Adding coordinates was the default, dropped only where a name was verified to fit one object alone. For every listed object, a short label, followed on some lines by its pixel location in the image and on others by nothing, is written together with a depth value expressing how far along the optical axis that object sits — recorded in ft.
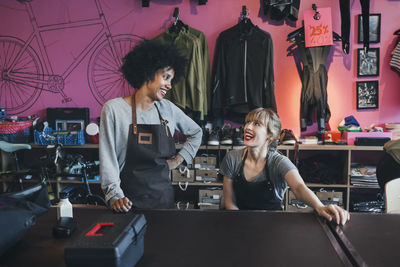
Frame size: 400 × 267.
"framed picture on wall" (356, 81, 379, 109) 10.61
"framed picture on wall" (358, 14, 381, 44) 10.36
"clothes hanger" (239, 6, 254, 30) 10.32
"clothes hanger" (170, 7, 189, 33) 10.59
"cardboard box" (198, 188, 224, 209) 9.97
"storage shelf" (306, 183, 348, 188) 9.57
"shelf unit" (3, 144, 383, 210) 9.45
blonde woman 5.28
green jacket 10.29
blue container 10.38
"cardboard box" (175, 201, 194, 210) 10.45
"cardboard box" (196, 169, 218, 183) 10.03
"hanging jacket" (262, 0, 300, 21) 9.95
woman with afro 4.97
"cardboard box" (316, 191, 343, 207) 9.58
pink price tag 10.07
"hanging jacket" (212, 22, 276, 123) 10.23
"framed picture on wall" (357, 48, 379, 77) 10.51
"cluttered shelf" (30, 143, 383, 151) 9.37
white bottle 3.66
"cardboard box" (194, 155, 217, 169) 10.01
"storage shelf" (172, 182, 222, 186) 9.98
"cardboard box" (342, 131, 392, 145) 9.46
